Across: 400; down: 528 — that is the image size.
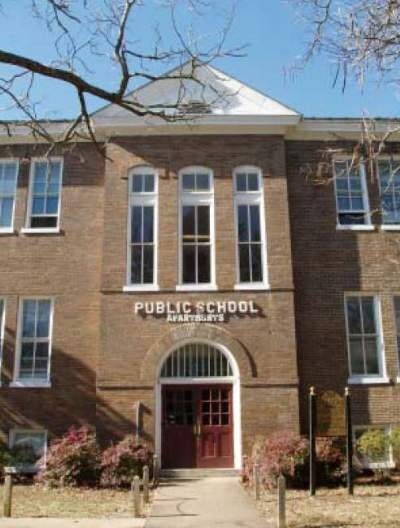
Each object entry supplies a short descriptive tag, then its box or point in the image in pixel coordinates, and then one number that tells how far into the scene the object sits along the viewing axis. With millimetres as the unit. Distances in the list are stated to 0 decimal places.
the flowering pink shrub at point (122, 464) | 15438
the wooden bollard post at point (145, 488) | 12838
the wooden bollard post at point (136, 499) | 11773
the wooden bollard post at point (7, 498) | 11927
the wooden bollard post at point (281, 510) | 10672
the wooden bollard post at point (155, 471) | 15939
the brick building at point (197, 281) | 17656
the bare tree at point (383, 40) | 8141
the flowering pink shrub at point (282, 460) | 14961
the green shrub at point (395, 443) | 16969
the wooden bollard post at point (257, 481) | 14120
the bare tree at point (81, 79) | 8367
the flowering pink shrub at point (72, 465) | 15469
